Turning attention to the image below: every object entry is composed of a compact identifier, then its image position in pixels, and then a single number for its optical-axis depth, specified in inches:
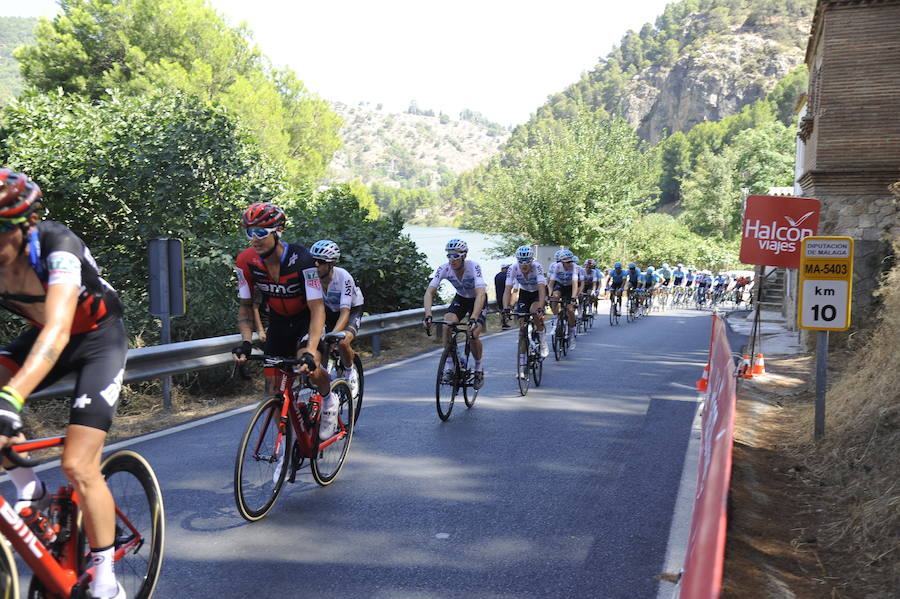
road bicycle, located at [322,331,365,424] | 313.0
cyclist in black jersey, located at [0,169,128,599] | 124.3
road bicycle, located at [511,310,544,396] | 425.1
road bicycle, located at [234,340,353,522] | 206.4
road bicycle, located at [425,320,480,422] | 348.9
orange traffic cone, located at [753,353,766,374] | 524.4
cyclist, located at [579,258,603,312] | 852.6
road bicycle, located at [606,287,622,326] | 1002.1
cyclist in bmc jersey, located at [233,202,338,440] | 214.4
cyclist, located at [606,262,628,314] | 999.0
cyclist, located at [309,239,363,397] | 298.2
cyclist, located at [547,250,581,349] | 667.4
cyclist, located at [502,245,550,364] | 453.4
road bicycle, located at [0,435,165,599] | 122.4
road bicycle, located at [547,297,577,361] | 592.7
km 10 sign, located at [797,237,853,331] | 305.4
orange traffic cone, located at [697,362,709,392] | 453.2
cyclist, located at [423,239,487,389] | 364.5
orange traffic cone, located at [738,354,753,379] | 509.4
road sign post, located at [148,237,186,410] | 366.9
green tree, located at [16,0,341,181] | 1327.5
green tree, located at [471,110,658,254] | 1508.4
